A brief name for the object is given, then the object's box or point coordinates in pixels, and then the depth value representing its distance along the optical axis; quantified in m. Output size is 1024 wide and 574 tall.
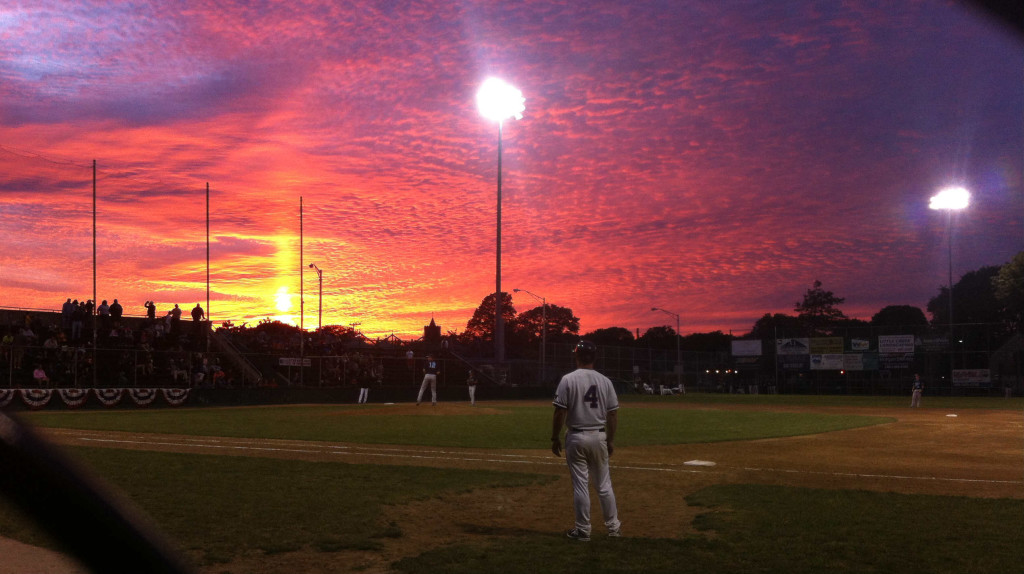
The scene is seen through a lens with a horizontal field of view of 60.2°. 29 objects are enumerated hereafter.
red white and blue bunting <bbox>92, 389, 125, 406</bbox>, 35.84
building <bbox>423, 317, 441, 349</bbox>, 66.43
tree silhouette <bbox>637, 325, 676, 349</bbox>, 180.75
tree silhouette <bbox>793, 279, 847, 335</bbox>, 158.88
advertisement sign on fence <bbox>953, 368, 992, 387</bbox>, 76.44
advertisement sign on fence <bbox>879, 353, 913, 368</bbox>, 81.50
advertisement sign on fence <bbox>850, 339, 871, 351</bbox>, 84.50
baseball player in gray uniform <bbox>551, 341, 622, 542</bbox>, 9.24
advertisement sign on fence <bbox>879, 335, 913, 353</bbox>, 81.62
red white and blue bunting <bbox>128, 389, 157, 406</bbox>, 36.84
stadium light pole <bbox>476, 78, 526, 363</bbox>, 50.44
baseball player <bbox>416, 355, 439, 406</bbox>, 35.97
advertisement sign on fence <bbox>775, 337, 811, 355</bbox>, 89.50
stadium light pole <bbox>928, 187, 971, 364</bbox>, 69.69
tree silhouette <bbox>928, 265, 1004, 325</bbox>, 125.79
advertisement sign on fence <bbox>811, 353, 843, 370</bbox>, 86.06
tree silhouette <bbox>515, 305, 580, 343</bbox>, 149.50
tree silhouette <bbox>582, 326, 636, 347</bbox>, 176.00
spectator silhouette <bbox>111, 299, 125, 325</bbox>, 40.91
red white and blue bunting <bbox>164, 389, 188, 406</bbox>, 38.12
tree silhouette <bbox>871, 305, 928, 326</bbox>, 160.88
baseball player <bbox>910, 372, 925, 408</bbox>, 44.62
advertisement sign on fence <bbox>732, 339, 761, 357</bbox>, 98.56
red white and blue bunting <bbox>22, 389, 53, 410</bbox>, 32.38
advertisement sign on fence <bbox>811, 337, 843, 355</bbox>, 86.21
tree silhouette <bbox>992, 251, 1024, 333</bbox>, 96.56
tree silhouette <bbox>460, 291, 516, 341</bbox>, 141.25
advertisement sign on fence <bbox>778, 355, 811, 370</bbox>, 88.88
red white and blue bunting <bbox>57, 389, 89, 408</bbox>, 34.50
